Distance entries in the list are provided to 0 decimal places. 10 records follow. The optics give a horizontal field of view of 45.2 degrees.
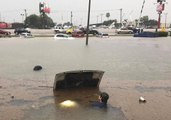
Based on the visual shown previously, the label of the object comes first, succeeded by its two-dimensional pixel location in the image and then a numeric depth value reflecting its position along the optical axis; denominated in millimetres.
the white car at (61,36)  41941
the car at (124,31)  56435
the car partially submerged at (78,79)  10734
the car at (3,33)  45031
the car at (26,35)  44065
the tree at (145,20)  105331
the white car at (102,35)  46200
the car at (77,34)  45813
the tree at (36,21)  78694
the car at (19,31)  48588
